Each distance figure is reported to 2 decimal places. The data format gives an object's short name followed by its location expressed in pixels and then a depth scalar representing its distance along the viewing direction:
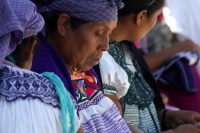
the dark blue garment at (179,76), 6.05
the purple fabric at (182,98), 6.10
